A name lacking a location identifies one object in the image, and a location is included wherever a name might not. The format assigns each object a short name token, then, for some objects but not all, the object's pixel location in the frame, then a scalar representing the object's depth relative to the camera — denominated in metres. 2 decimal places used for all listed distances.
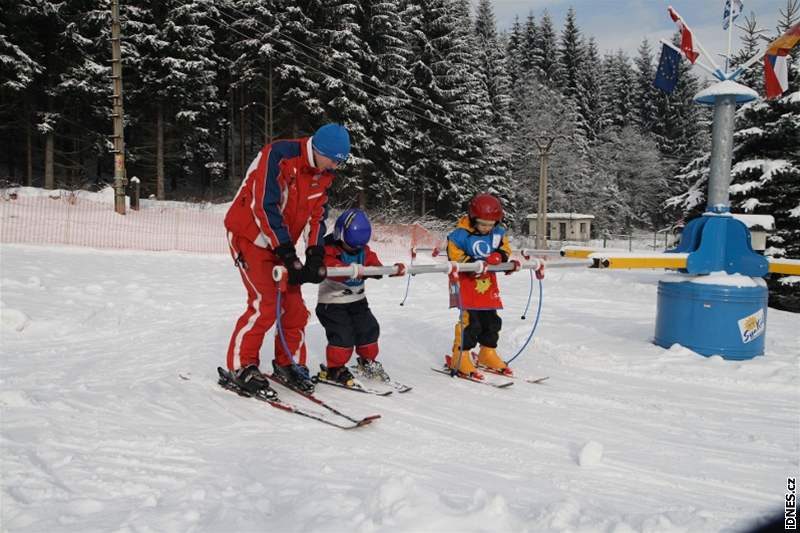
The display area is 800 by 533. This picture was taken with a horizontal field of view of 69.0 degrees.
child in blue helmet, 5.12
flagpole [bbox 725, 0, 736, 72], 7.79
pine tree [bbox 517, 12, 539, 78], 61.22
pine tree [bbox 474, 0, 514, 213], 39.91
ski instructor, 4.48
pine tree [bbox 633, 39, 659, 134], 69.75
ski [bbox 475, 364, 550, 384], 5.45
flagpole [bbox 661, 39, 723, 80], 7.43
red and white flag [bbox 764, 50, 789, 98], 7.45
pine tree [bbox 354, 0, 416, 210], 29.92
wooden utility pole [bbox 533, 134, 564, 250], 33.16
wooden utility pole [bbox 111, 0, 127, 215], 20.66
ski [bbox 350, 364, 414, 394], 5.03
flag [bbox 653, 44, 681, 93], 8.23
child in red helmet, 5.62
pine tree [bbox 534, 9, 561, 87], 60.69
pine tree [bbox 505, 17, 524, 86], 59.59
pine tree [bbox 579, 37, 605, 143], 63.44
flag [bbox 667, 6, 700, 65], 7.71
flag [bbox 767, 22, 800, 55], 7.04
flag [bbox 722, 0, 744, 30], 7.82
